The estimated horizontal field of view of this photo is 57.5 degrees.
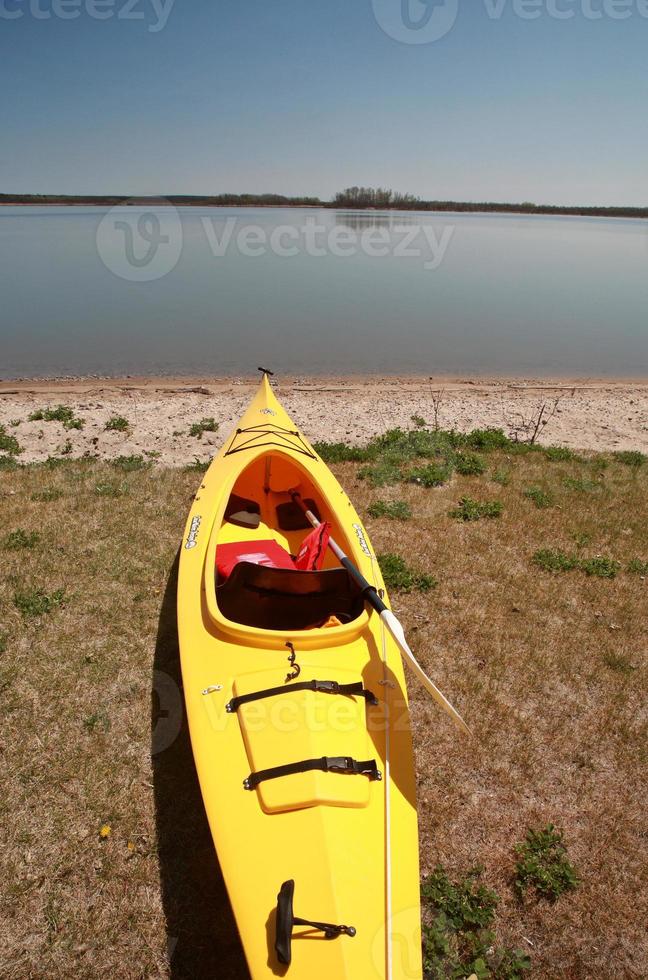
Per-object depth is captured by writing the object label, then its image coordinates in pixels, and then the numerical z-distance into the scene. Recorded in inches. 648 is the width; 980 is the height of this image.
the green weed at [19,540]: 233.1
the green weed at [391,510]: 265.7
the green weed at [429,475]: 299.1
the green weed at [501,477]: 302.8
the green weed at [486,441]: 349.3
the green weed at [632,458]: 336.2
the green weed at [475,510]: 266.8
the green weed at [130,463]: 307.0
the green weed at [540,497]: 280.5
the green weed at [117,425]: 369.4
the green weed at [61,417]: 370.6
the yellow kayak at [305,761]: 93.2
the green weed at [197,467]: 307.1
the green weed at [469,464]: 313.0
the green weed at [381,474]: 299.9
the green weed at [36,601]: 198.5
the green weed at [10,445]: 331.3
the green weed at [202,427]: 365.7
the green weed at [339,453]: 323.3
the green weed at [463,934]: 109.5
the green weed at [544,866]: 124.3
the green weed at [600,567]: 230.8
